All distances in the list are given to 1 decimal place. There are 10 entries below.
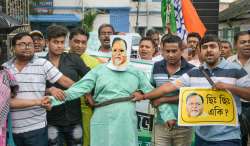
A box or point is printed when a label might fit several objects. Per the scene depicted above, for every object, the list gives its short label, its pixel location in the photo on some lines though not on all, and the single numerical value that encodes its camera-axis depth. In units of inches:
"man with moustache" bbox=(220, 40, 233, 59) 308.2
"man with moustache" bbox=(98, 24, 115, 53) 273.7
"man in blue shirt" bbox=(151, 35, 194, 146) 205.0
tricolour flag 318.0
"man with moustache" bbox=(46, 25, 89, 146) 214.4
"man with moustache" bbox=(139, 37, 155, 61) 282.4
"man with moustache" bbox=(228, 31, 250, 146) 233.6
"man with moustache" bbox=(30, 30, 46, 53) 267.6
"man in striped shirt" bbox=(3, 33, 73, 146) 197.8
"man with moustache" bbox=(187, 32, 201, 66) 276.1
